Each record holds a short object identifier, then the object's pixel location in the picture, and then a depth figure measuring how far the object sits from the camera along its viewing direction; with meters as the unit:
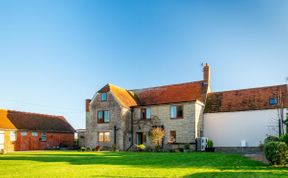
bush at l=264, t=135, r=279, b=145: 16.21
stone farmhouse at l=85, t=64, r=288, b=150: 25.14
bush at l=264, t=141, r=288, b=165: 12.25
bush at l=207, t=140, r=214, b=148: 25.81
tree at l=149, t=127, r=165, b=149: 26.36
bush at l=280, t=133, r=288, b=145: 14.07
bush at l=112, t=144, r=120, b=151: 28.39
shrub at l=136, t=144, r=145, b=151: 26.76
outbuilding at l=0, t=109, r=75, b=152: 29.52
